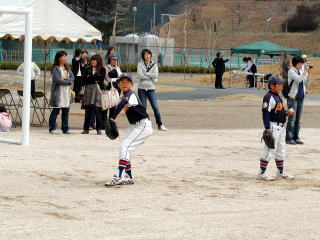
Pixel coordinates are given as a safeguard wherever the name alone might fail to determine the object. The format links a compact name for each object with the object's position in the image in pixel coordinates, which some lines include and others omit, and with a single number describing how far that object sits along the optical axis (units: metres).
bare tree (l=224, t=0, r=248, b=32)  133.38
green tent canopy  43.84
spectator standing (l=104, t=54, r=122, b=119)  17.89
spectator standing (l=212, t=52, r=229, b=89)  40.53
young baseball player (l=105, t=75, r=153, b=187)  11.31
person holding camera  17.11
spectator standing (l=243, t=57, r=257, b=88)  43.84
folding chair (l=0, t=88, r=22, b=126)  19.20
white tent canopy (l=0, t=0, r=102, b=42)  18.39
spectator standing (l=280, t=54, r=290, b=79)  33.79
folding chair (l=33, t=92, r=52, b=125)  19.25
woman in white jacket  18.39
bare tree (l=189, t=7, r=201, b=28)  130.40
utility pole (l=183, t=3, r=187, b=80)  59.22
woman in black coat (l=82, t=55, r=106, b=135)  17.52
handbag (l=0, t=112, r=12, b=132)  17.73
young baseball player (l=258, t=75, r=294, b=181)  12.20
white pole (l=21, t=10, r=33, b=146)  15.73
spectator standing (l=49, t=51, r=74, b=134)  17.48
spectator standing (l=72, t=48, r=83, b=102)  18.81
